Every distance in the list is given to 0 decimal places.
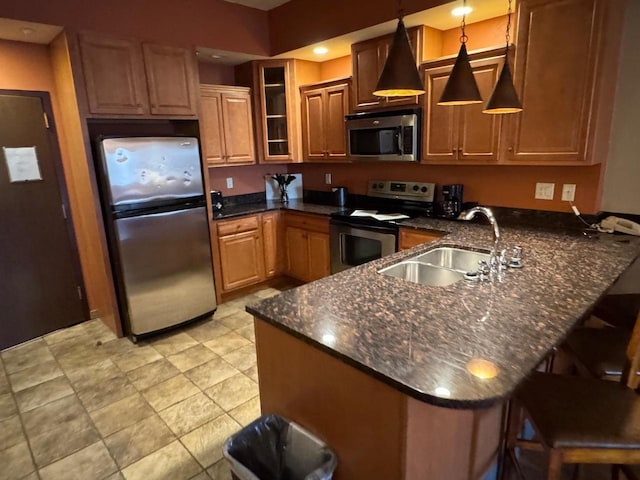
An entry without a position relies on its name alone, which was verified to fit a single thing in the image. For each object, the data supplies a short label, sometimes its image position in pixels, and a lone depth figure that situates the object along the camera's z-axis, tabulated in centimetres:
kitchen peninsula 112
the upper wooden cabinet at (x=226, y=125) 375
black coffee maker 329
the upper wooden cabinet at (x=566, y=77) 229
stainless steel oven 326
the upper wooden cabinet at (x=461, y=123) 271
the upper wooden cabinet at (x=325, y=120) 372
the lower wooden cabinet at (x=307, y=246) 387
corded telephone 249
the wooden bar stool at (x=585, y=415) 124
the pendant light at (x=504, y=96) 193
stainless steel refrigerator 295
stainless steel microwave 316
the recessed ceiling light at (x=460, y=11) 272
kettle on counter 412
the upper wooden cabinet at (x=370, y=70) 321
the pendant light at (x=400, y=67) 165
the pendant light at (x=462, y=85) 187
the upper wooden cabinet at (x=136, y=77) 285
